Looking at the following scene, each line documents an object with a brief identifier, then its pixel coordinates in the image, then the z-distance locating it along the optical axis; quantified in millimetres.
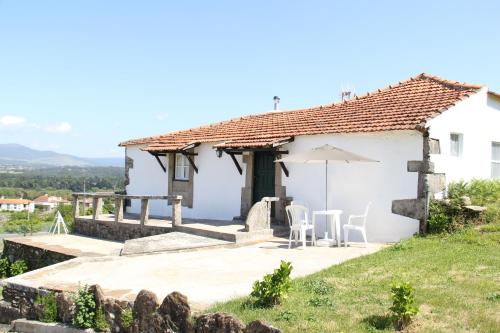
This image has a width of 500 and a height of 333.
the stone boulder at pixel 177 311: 5941
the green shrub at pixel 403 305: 5348
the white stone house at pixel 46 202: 90912
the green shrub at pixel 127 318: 6387
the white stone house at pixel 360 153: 11156
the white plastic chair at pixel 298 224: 10750
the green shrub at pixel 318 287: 6826
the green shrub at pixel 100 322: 6605
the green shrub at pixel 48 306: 7227
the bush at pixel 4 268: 13477
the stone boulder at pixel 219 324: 5418
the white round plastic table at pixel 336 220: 10884
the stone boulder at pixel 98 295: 6727
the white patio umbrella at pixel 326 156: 11039
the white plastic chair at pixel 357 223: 10688
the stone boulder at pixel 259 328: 5105
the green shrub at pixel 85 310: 6773
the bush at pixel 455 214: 10530
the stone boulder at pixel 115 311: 6527
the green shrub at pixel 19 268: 13125
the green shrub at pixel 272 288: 6227
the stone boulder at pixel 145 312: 6180
